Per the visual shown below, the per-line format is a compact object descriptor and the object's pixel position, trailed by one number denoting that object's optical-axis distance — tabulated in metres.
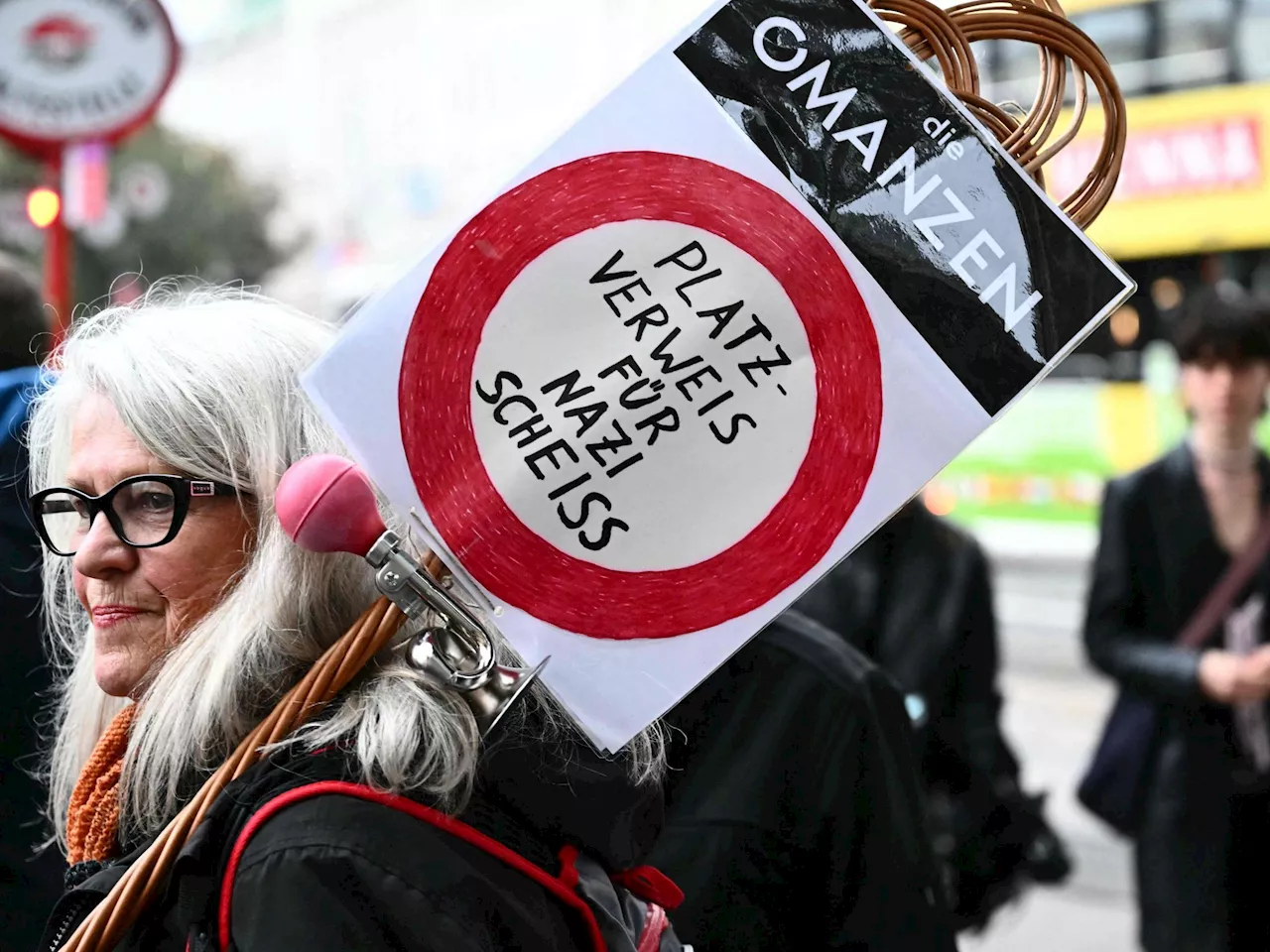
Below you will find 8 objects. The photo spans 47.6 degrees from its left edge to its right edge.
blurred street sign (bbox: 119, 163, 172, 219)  10.80
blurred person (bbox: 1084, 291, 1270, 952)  3.30
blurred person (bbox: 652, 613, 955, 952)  1.78
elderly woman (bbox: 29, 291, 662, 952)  1.17
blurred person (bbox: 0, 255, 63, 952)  2.17
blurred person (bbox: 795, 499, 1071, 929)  2.98
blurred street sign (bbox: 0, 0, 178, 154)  4.86
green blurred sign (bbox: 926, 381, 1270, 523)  10.62
